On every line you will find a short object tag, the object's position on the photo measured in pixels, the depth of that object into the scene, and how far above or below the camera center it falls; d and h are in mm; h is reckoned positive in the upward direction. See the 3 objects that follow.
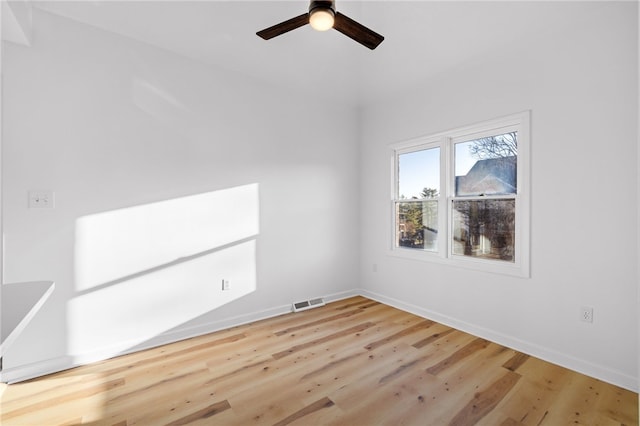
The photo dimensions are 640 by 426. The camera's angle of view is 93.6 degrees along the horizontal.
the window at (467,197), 2748 +139
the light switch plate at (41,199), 2264 +83
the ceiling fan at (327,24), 1715 +1164
